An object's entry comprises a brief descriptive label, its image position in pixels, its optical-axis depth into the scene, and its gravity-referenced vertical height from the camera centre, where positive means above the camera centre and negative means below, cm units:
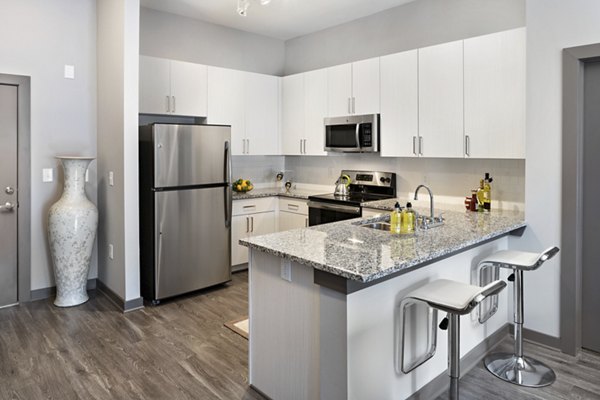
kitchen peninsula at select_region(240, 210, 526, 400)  192 -54
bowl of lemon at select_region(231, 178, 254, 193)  495 +9
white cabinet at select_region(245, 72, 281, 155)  502 +97
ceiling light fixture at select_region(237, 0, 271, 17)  327 +146
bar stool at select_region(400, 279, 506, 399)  185 -48
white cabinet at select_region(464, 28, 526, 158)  320 +78
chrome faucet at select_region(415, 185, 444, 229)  278 -19
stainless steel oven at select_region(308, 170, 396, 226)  423 -3
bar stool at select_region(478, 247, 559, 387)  254 -97
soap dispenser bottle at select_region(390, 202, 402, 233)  262 -17
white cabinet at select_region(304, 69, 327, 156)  477 +96
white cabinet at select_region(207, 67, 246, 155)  469 +104
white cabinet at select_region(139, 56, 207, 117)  423 +111
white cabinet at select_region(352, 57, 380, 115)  421 +109
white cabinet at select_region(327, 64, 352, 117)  448 +112
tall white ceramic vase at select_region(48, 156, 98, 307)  366 -33
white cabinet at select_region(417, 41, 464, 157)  357 +81
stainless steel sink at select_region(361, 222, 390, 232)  310 -23
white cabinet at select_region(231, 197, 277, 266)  471 -31
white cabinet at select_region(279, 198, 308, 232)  477 -23
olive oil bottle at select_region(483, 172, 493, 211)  356 +0
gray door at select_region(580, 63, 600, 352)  281 -13
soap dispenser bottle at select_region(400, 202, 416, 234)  263 -17
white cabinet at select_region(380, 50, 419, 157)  391 +84
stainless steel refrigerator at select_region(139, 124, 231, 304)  376 -11
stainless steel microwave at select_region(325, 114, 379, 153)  425 +63
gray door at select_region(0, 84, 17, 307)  370 -1
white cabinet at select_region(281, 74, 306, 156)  505 +96
